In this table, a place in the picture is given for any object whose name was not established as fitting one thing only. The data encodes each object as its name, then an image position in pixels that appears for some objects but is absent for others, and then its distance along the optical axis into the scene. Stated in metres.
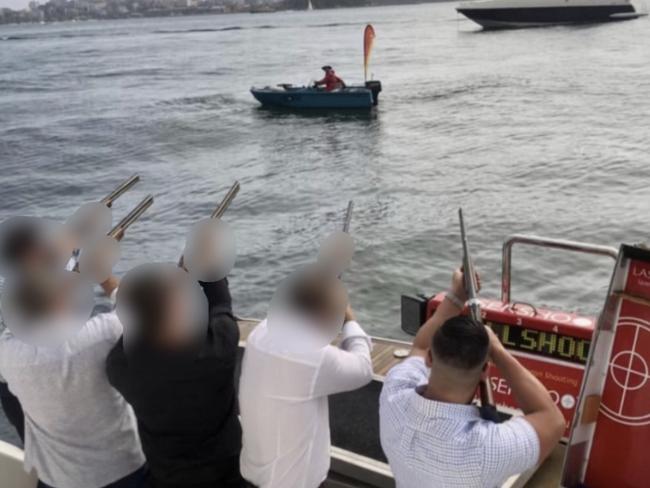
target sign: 2.43
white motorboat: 48.50
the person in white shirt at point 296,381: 1.91
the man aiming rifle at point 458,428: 1.78
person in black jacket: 1.92
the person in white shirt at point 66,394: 2.01
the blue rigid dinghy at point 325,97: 22.48
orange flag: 23.64
